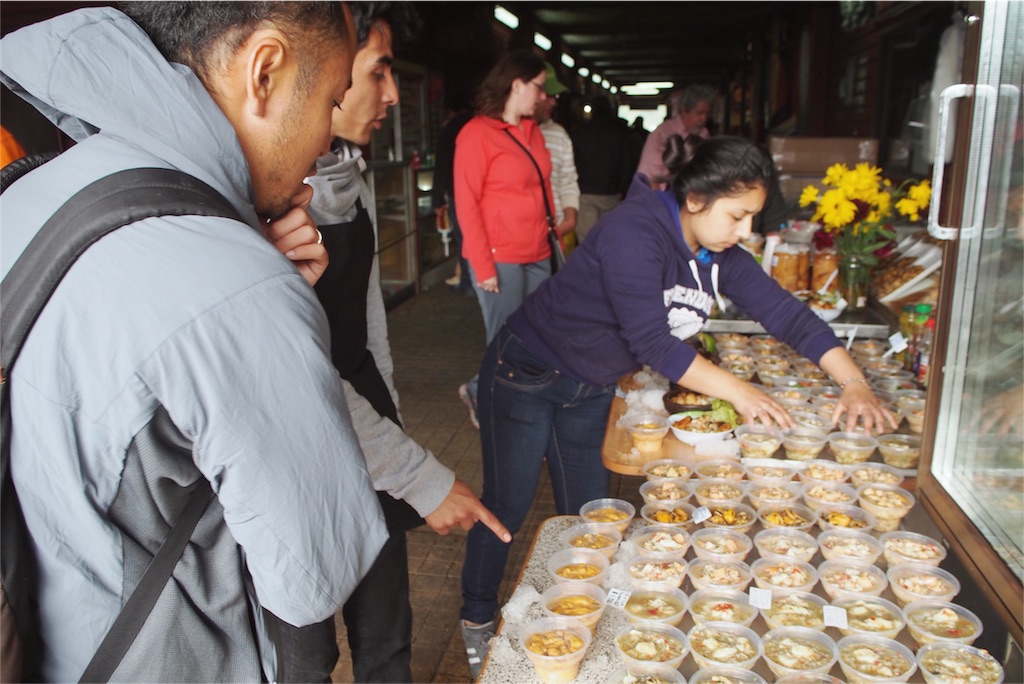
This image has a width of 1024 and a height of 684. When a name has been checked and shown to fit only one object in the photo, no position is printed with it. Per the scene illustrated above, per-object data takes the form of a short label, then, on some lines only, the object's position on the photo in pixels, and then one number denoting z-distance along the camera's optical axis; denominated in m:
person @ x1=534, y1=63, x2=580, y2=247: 5.19
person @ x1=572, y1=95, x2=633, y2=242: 7.21
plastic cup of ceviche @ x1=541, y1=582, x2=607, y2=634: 1.65
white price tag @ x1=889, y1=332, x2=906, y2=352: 2.83
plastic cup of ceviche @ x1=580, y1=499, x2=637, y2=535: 2.03
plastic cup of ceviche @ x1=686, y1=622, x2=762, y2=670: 1.51
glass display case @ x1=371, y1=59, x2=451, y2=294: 8.12
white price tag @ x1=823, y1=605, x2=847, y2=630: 1.61
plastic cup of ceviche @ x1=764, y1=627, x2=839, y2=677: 1.49
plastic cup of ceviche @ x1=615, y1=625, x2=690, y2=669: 1.52
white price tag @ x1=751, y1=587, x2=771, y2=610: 1.68
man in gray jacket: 0.85
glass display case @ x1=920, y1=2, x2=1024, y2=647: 1.56
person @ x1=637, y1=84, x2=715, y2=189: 6.36
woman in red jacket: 4.23
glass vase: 3.64
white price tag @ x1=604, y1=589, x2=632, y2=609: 1.70
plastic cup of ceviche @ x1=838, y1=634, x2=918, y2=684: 1.46
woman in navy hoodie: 2.34
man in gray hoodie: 1.73
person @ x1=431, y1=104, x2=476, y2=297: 6.22
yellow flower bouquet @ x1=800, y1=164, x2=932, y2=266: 3.55
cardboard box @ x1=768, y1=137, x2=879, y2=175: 5.93
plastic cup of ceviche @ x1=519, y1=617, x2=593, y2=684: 1.49
